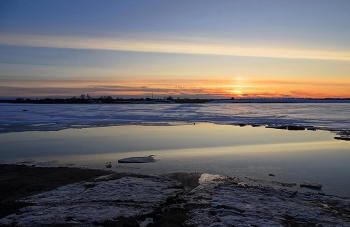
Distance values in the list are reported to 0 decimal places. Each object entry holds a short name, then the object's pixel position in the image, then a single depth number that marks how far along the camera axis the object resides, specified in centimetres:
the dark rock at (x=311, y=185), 539
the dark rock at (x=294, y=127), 1464
